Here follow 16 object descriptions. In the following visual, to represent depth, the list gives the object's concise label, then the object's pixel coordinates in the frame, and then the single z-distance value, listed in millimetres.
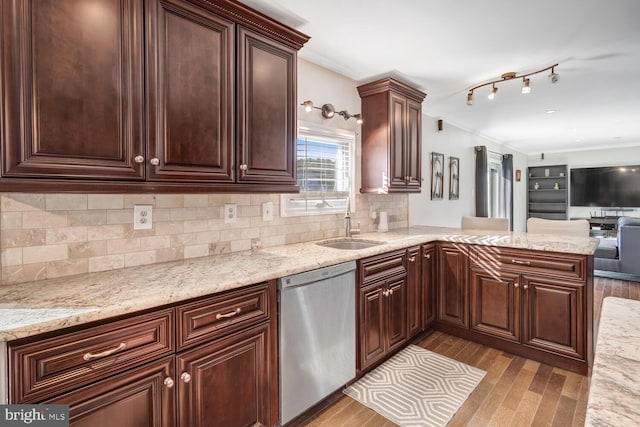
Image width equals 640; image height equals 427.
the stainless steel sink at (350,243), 2814
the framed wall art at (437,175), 4516
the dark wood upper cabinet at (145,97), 1225
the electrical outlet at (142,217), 1822
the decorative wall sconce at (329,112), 2611
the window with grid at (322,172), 2746
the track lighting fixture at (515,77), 2900
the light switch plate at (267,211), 2447
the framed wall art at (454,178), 4938
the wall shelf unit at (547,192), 8453
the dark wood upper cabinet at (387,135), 3125
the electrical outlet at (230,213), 2219
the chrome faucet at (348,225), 2983
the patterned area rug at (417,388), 1997
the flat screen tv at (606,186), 7461
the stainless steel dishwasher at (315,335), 1771
